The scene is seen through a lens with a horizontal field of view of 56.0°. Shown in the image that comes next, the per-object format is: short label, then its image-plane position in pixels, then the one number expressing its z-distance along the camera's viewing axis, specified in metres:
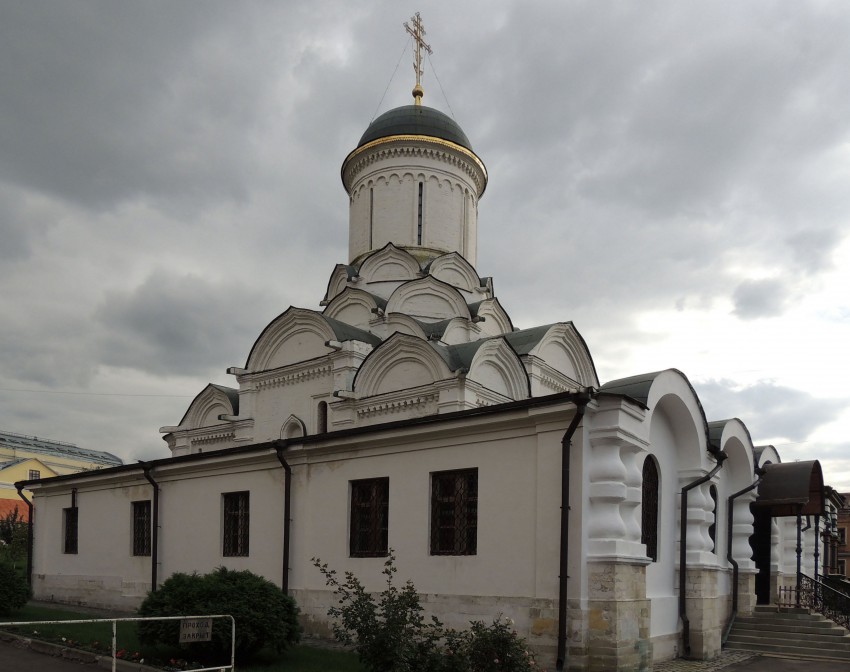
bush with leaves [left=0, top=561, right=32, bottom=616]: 14.14
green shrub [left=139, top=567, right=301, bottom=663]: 9.45
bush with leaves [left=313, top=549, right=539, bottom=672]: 7.52
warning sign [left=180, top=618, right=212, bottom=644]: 8.27
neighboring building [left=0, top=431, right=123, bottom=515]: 46.38
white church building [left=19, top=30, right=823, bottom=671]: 9.83
